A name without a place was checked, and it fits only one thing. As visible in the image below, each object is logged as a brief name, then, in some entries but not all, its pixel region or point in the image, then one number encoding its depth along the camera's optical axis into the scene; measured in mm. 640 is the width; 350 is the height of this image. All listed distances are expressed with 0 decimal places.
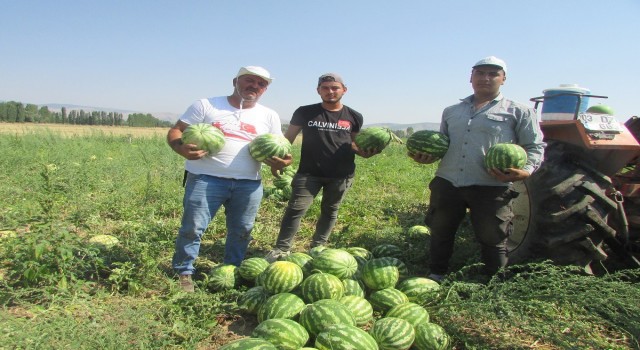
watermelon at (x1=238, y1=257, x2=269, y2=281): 3887
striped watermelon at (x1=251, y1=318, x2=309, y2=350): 2682
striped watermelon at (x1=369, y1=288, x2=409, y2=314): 3412
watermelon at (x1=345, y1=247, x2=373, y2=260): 4176
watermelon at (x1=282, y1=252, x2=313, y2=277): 3736
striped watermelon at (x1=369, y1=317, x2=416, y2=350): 2807
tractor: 3615
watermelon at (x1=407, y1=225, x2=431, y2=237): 5793
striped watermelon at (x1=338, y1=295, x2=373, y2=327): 3186
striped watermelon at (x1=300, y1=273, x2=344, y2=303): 3279
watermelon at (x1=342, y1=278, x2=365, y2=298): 3516
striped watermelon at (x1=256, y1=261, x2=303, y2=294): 3430
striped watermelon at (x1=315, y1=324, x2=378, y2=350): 2566
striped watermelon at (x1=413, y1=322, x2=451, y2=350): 2891
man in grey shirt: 3695
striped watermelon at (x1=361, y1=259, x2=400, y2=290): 3605
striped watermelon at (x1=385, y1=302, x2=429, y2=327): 3102
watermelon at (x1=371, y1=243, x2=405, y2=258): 4566
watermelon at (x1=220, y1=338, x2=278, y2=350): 2434
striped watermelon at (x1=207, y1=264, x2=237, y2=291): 3798
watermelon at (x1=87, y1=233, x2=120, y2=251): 4762
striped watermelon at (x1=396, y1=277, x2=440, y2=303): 3491
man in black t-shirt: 4570
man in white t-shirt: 3830
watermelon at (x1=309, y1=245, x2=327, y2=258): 4019
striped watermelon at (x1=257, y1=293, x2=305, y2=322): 3092
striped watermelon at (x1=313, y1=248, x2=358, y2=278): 3592
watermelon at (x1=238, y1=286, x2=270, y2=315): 3428
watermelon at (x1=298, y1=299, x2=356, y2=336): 2865
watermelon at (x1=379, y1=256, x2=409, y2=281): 3774
